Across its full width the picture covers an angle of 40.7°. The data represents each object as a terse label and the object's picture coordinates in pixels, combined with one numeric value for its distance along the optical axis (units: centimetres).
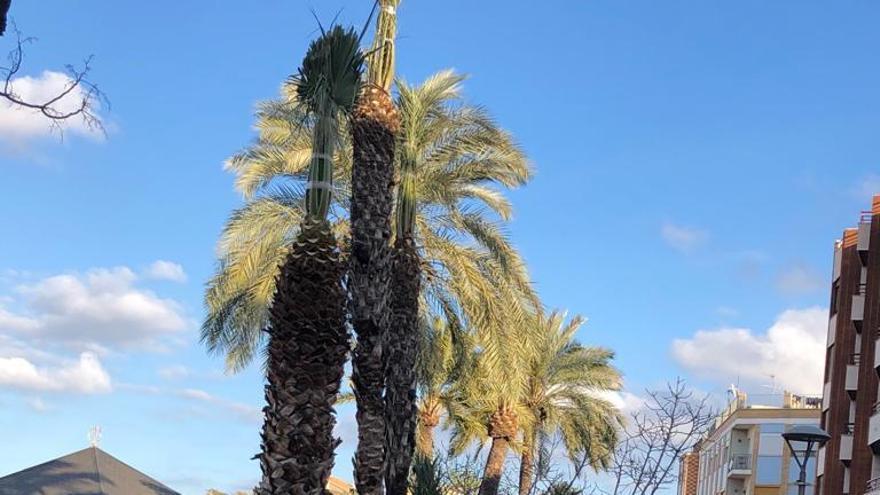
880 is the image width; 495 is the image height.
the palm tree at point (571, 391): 3422
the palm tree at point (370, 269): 1738
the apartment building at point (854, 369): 4312
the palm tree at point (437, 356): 2230
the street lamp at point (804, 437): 1834
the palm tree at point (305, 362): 1334
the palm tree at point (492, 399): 2125
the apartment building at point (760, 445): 7000
